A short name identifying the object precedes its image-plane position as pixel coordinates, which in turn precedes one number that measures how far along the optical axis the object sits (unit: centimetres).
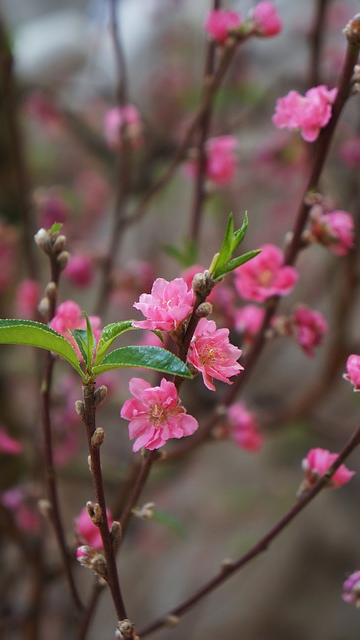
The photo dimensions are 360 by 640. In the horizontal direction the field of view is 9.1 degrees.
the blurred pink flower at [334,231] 116
